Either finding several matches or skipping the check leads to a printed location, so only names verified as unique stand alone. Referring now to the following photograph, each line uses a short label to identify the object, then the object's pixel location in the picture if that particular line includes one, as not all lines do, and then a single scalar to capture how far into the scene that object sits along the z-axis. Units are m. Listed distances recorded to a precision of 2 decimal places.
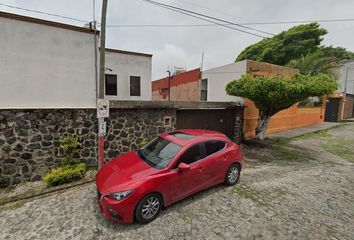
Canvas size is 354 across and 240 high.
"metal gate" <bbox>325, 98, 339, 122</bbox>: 17.61
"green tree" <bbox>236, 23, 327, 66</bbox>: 20.62
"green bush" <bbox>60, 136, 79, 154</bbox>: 5.90
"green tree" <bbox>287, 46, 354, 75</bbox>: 14.95
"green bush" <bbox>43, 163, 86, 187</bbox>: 5.30
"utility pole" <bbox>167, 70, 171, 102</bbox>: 21.97
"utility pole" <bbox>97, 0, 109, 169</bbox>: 5.11
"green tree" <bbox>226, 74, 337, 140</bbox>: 7.46
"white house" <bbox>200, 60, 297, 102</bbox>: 10.16
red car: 3.49
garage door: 8.43
